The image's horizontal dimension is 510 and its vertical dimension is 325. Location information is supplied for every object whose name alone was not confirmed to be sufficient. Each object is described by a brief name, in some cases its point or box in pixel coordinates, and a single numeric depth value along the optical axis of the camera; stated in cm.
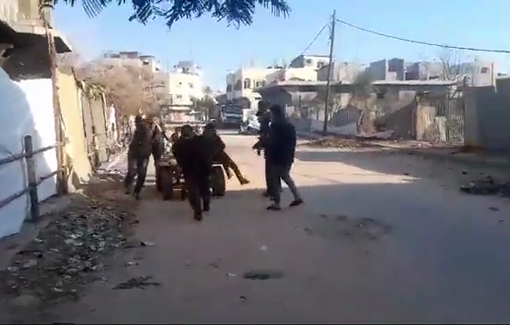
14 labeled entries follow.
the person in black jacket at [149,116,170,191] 1643
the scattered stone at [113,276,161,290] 734
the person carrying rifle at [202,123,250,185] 1438
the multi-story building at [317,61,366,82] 9178
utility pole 4909
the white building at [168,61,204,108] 12781
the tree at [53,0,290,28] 576
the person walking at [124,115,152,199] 1523
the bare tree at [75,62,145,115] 4243
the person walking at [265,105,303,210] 1305
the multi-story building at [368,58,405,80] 9519
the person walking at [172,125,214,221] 1209
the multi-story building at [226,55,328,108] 10894
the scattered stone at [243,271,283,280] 763
